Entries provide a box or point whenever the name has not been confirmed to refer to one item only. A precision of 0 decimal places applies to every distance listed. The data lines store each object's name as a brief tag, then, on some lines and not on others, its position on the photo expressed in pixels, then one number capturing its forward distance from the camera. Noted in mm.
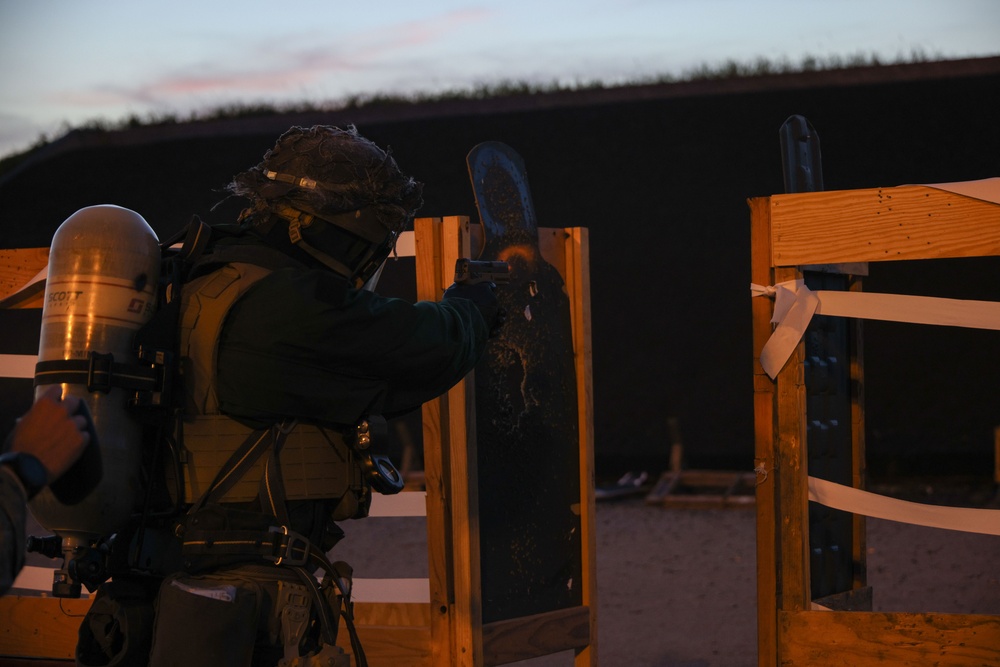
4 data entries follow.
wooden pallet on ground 9492
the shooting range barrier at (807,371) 2941
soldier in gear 2264
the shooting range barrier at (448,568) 3508
